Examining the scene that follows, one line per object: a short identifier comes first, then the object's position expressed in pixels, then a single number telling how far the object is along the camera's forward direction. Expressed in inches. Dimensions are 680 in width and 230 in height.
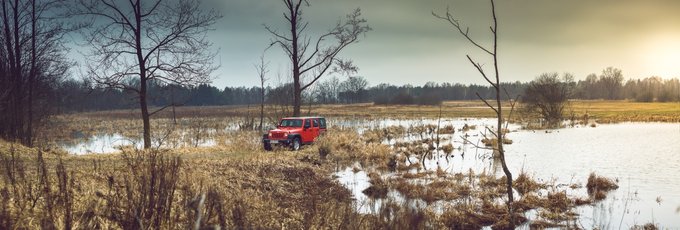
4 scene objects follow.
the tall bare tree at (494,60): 292.4
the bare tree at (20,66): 778.8
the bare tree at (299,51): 989.8
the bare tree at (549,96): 1745.8
